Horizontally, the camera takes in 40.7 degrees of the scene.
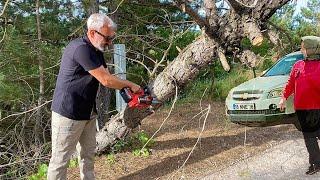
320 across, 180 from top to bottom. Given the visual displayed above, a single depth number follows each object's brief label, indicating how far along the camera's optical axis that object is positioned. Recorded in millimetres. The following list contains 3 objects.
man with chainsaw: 4023
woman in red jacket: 5430
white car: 7586
